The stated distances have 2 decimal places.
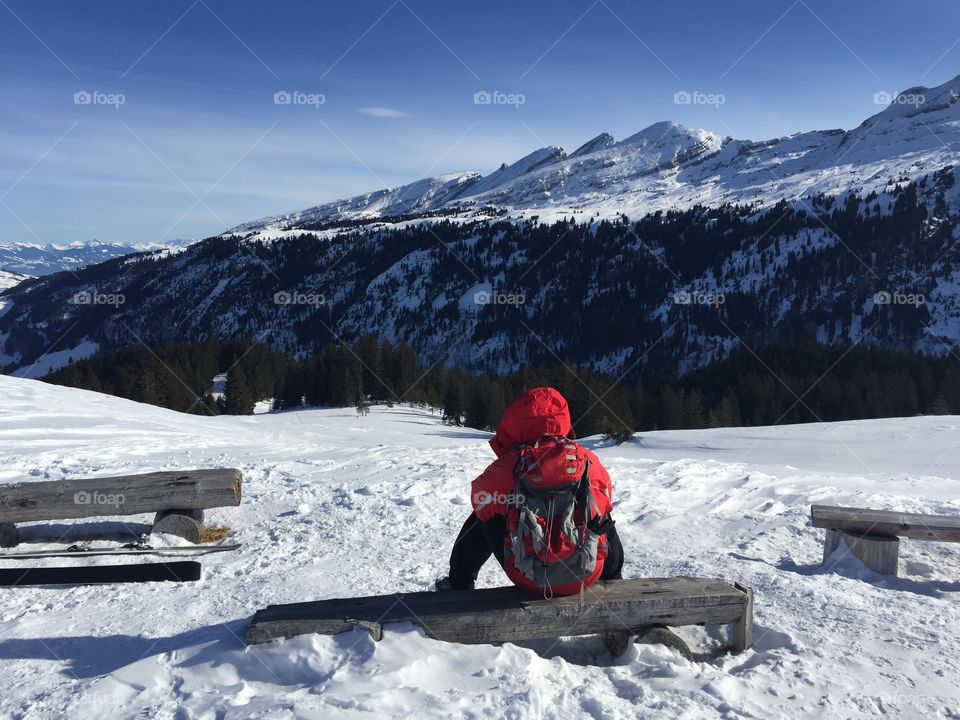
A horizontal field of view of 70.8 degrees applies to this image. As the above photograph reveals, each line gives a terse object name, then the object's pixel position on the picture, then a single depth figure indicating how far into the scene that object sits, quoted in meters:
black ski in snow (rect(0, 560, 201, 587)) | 6.05
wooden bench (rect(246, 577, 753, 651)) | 4.55
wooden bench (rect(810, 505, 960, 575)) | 7.01
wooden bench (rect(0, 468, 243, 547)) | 7.77
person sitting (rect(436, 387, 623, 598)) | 4.44
